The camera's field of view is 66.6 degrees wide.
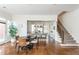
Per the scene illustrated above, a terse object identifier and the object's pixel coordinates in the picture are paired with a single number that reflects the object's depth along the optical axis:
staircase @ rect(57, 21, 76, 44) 3.27
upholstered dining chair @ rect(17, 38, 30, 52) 2.45
